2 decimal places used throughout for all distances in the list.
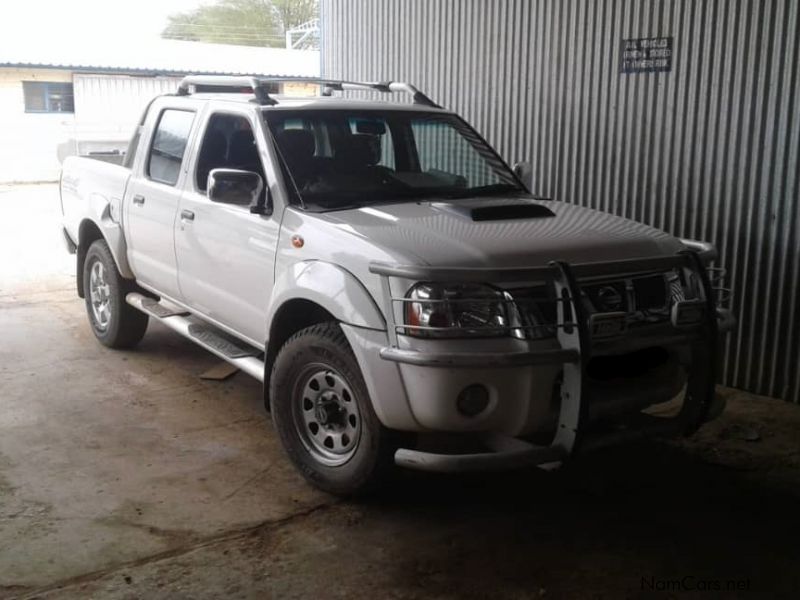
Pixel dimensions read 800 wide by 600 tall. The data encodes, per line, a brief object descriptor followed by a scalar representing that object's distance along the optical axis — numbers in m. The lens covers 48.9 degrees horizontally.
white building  23.48
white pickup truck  3.75
